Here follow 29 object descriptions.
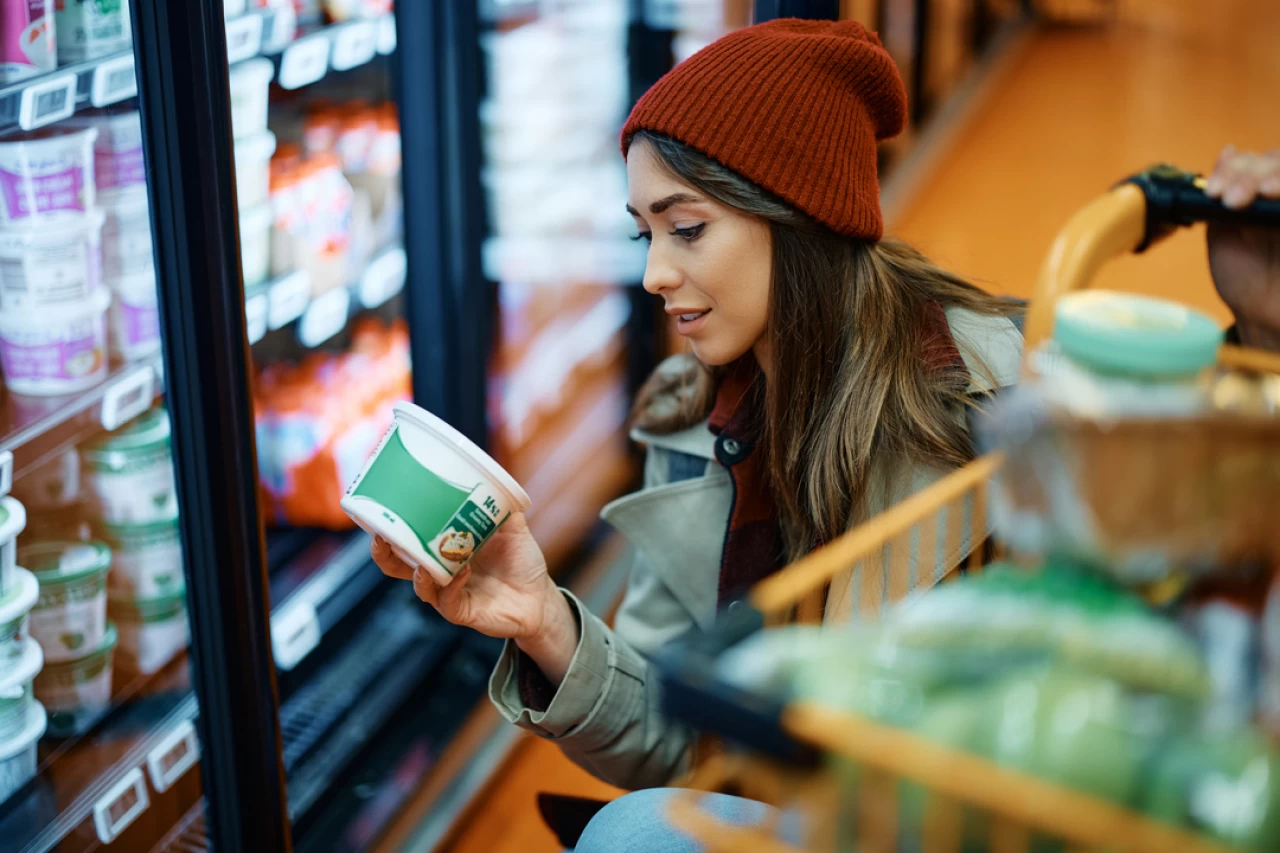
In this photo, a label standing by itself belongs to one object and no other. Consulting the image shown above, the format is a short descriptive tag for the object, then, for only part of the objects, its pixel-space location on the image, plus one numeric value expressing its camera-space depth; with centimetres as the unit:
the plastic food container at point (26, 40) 131
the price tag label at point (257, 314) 187
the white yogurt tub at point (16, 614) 139
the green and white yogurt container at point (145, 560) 167
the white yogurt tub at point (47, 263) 143
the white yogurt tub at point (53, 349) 147
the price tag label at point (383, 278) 233
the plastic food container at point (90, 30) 141
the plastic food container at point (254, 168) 193
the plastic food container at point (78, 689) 157
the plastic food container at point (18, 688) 141
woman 133
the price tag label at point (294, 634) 205
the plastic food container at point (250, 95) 186
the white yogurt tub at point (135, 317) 160
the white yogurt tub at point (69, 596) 154
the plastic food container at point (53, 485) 154
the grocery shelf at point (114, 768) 150
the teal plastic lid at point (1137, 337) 64
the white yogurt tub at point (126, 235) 155
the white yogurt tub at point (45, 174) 139
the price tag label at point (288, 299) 198
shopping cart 54
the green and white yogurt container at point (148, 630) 173
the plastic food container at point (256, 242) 202
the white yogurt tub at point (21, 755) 144
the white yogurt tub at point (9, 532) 138
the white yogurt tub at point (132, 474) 162
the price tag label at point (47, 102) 132
